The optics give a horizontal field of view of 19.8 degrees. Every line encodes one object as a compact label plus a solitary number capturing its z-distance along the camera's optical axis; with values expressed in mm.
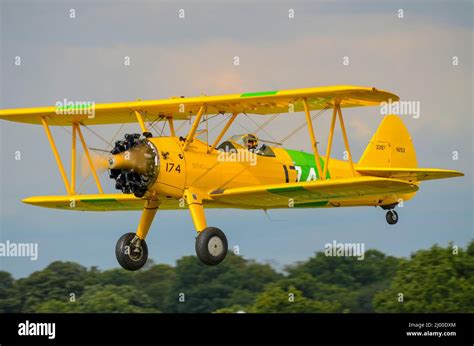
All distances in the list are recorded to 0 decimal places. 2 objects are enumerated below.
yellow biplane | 20547
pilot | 21781
